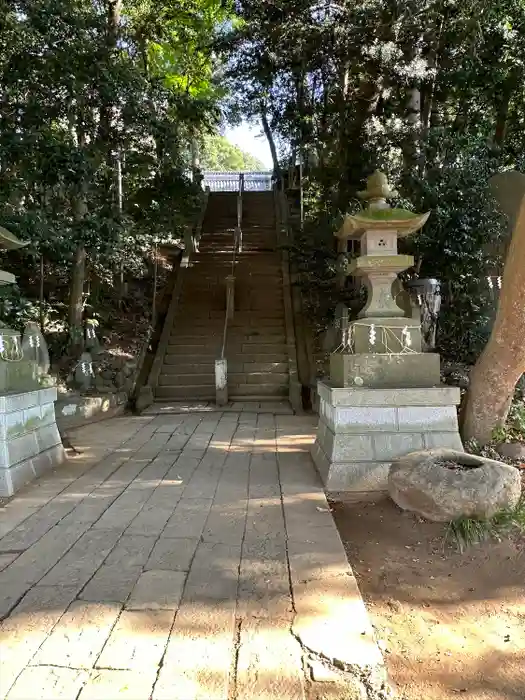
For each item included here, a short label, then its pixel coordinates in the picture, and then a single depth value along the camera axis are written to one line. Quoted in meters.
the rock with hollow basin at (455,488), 3.33
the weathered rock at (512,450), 4.99
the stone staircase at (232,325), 9.61
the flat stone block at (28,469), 4.09
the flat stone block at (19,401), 4.16
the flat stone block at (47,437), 4.83
